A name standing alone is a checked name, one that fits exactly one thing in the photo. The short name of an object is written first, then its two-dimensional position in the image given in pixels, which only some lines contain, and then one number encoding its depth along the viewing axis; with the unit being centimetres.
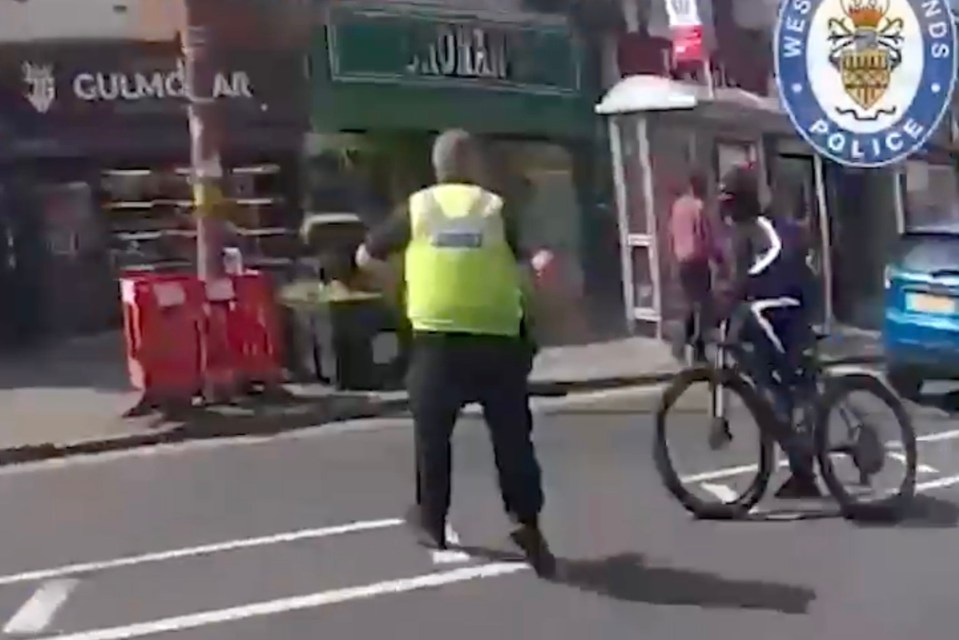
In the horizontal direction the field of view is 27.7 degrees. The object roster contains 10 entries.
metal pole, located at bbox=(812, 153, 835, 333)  2514
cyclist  939
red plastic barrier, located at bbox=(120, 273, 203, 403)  1461
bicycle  929
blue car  1453
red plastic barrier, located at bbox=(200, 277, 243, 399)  1504
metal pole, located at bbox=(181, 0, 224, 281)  1501
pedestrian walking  1770
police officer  810
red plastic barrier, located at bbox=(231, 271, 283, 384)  1547
